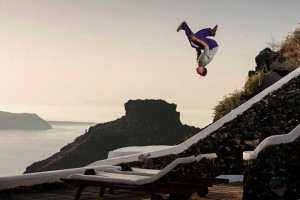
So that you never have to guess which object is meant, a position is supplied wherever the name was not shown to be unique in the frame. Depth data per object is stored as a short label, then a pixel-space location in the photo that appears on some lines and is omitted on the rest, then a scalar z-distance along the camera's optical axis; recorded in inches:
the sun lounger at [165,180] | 248.7
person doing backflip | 483.5
